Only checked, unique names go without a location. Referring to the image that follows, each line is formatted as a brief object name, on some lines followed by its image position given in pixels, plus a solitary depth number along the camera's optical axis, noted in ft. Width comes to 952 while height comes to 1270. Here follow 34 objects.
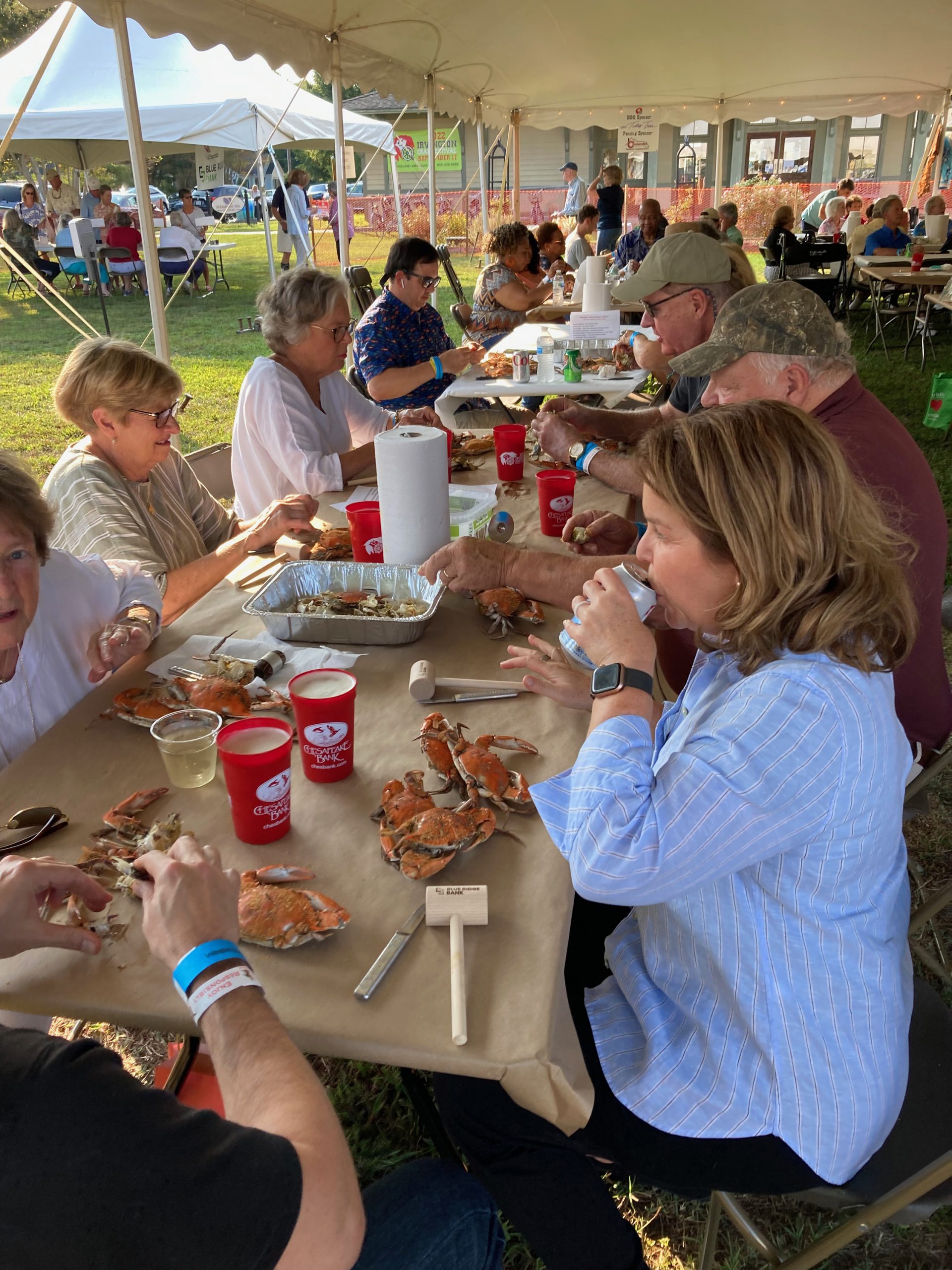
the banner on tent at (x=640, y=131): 40.47
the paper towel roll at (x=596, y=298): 21.18
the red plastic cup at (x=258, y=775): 4.36
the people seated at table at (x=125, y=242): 49.39
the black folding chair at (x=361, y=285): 23.68
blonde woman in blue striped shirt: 3.87
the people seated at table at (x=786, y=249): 37.40
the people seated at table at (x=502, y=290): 25.04
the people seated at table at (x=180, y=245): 53.72
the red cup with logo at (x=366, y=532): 7.98
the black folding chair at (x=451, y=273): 30.22
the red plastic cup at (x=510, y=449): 10.92
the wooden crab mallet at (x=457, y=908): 4.02
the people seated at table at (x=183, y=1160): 2.51
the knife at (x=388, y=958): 3.72
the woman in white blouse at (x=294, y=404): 10.98
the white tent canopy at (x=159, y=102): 38.14
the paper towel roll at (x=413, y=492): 7.21
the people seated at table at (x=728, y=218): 38.29
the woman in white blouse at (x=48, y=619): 5.83
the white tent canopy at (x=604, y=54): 18.22
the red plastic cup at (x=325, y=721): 4.90
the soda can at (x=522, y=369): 16.74
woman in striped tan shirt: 7.95
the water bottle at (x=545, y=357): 17.66
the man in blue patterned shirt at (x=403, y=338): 16.49
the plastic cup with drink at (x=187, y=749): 5.04
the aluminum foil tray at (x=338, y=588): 6.67
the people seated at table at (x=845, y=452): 6.89
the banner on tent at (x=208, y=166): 44.78
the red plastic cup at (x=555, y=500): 9.00
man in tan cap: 12.82
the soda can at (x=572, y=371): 16.87
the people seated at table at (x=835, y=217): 49.65
